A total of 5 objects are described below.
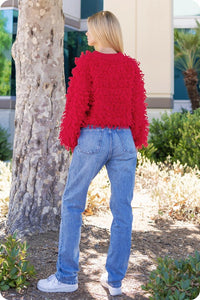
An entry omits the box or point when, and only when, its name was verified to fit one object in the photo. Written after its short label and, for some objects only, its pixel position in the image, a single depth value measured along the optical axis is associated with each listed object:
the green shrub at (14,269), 2.87
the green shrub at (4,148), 10.26
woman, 2.68
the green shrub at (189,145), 7.33
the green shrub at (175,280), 2.52
